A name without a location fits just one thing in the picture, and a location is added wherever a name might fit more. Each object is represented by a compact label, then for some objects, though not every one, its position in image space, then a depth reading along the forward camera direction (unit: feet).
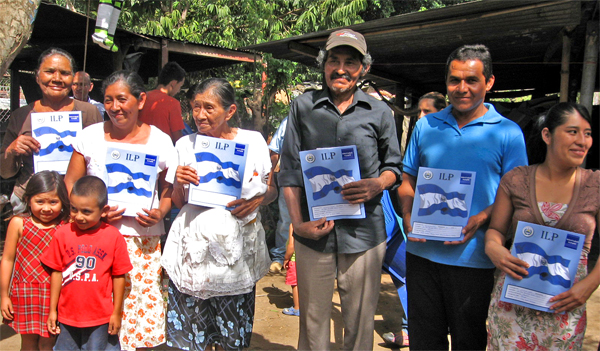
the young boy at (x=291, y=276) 14.76
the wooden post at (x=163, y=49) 22.84
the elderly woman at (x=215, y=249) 9.05
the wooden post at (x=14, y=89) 31.19
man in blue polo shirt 7.99
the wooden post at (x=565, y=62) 15.71
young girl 8.82
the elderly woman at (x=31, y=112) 10.02
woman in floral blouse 7.11
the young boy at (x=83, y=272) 8.55
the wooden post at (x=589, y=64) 14.49
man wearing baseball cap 8.48
